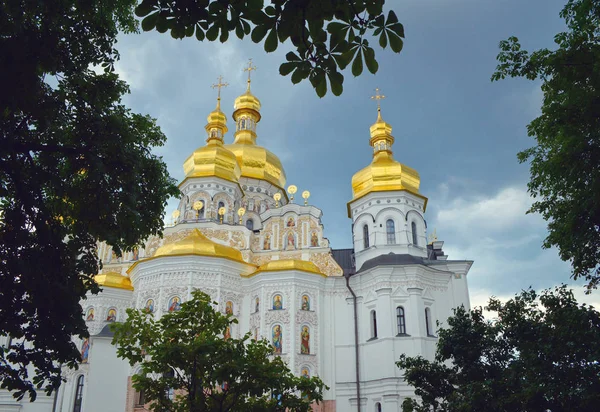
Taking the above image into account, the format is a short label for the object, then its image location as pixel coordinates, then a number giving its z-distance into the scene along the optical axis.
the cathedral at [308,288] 25.89
